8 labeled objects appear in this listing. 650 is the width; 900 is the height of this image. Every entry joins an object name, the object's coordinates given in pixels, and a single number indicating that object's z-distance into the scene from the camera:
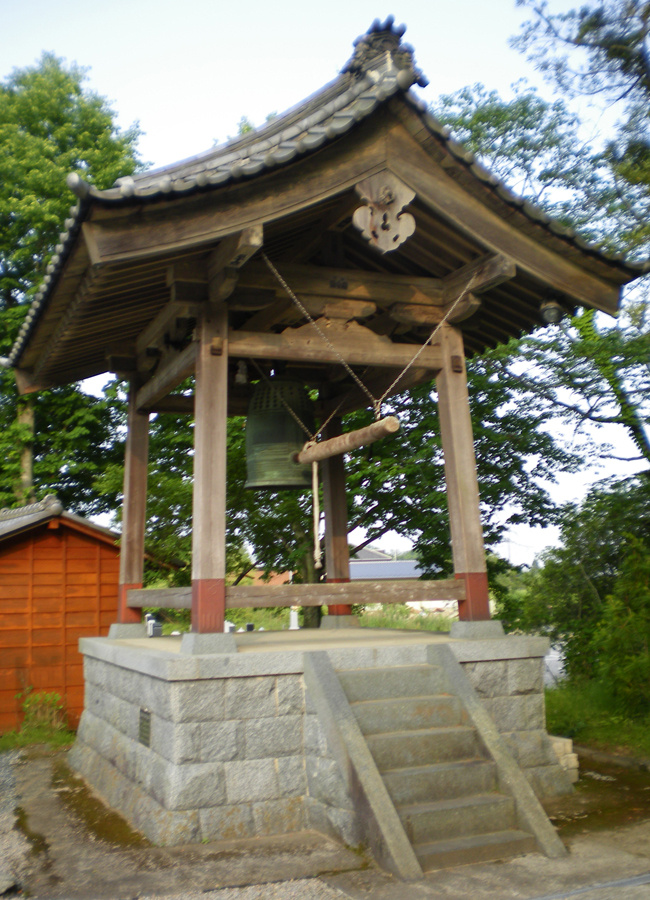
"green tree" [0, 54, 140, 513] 15.62
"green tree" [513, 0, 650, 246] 12.25
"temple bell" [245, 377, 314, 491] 6.43
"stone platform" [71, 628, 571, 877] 4.59
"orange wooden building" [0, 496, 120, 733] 11.18
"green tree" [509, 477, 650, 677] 11.39
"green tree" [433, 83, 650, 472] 11.45
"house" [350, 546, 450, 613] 43.47
